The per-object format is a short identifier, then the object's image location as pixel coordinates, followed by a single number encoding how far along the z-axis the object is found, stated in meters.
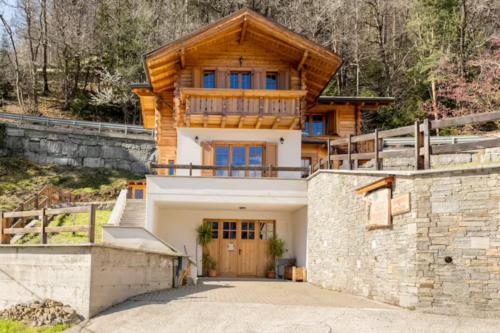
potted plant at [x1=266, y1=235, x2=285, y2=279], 21.81
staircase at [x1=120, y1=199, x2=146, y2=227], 19.26
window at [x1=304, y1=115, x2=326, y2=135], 25.95
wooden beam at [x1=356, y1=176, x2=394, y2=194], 12.38
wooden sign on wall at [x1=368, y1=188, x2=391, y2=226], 12.45
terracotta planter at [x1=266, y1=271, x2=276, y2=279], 21.61
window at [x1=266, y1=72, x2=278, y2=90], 22.06
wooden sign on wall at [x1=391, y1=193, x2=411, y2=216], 11.62
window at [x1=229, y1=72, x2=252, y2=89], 21.84
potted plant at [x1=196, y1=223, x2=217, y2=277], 21.50
